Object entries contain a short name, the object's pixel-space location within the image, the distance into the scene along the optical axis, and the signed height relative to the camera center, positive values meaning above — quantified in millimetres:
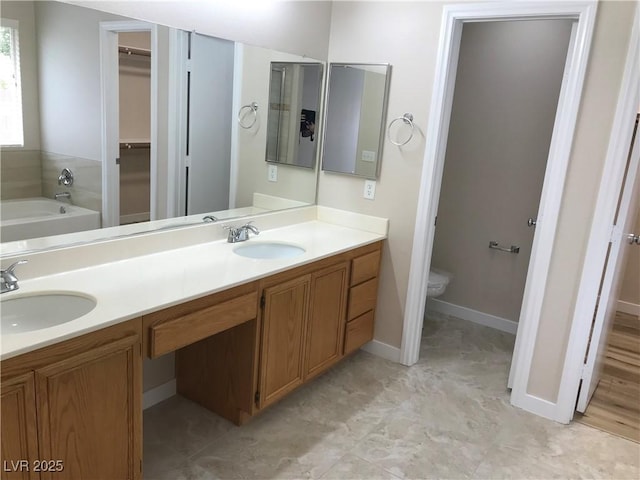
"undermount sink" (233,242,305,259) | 2658 -664
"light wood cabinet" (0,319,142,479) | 1380 -867
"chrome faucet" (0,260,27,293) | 1702 -596
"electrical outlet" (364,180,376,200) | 3085 -355
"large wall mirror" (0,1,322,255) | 1823 -75
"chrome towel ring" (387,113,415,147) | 2896 +56
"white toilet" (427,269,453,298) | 3603 -1027
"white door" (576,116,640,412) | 2469 -609
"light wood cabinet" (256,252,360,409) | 2283 -955
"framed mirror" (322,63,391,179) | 2994 +58
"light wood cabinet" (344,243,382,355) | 2887 -969
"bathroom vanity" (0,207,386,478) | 1423 -801
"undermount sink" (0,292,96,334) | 1666 -685
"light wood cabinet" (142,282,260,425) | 1771 -982
